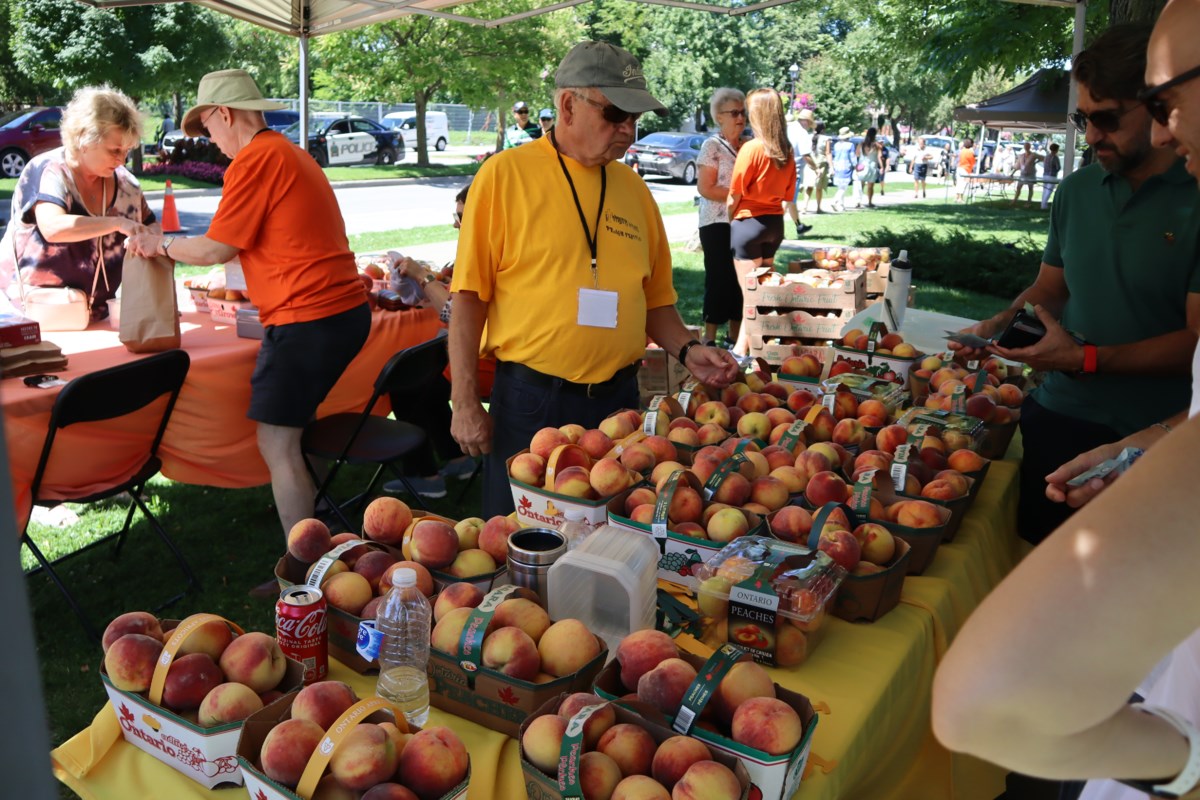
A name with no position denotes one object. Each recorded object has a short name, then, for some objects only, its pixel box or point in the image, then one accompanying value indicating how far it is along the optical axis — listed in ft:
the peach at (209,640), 5.07
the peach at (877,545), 6.63
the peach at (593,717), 4.58
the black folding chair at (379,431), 13.20
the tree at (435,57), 78.23
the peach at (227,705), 4.75
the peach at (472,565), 6.23
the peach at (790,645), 5.83
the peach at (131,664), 4.99
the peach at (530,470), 7.77
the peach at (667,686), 4.83
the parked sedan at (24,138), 63.87
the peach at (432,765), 4.23
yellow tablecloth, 5.00
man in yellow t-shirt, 9.29
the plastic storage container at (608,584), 5.65
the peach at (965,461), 8.13
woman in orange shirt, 23.48
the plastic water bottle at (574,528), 6.65
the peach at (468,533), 6.56
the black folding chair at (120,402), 10.56
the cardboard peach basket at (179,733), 4.72
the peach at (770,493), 7.30
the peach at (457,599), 5.58
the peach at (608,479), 7.36
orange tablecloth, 10.77
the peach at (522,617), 5.32
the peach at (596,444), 8.17
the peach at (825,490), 7.32
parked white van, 111.04
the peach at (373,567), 5.96
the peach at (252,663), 4.99
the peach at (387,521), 6.60
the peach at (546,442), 7.97
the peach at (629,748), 4.44
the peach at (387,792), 4.05
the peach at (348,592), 5.71
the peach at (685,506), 6.84
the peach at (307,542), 6.24
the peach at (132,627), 5.27
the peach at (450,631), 5.31
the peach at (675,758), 4.35
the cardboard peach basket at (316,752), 4.13
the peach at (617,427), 8.72
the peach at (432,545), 6.18
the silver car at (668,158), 83.97
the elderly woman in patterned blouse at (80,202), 13.21
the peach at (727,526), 6.63
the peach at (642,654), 5.11
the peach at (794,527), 6.82
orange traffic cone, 15.94
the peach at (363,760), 4.14
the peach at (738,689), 4.81
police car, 83.30
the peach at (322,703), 4.49
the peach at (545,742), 4.51
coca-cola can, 5.32
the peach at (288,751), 4.25
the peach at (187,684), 4.89
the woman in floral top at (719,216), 25.07
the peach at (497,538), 6.43
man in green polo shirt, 8.13
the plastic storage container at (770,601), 5.77
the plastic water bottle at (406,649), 5.20
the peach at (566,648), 5.21
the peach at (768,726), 4.49
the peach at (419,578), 5.79
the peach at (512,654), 5.09
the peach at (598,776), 4.31
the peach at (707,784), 4.16
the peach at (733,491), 7.18
